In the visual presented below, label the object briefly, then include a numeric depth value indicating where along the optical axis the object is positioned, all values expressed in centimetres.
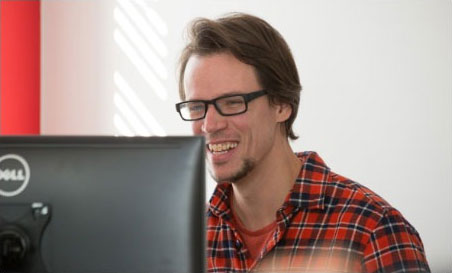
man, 227
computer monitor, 189
